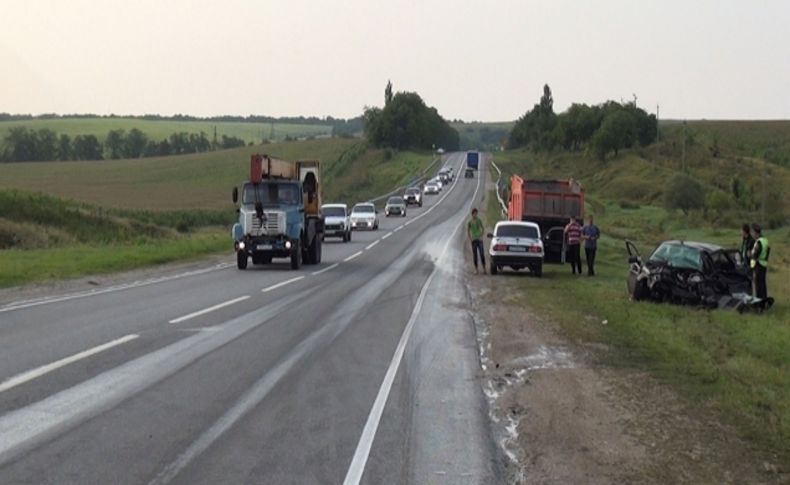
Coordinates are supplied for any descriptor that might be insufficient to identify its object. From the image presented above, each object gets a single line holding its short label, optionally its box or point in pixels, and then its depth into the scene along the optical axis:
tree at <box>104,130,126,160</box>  167.88
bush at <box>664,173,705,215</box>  69.19
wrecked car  21.62
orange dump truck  36.50
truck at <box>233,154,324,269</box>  31.20
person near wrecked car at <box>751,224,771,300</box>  21.73
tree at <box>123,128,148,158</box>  170.50
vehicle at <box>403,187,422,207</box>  90.06
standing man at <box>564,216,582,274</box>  30.77
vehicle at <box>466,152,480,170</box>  137.88
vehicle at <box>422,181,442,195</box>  103.88
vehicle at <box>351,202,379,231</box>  59.75
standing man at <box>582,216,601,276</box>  29.45
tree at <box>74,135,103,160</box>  162.12
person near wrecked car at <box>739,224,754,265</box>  22.78
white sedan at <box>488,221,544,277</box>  29.70
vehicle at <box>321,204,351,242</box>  49.09
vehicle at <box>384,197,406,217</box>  77.00
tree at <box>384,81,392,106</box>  191.07
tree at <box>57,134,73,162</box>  157.38
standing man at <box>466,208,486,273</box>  30.83
